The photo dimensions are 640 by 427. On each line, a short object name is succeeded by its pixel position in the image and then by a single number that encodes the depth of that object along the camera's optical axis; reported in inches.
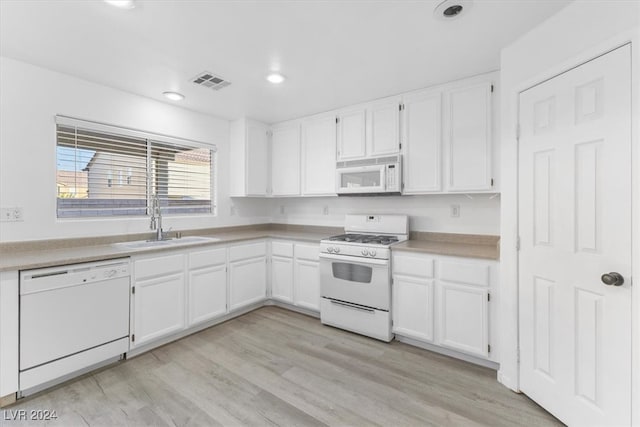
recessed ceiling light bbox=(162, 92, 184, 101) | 114.7
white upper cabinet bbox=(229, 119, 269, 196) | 148.2
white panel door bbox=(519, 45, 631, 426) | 54.0
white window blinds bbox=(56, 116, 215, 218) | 101.7
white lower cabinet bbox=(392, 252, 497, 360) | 88.3
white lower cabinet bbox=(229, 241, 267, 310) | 126.6
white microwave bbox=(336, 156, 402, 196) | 115.3
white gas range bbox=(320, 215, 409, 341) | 106.0
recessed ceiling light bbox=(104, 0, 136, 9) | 62.4
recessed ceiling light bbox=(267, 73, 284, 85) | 99.1
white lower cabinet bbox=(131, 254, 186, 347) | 95.5
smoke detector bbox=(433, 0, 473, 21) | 63.4
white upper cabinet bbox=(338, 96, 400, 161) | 117.8
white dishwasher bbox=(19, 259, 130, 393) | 74.2
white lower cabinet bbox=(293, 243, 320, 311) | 127.7
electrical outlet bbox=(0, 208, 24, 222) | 86.4
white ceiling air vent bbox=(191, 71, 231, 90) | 99.3
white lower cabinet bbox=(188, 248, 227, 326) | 111.1
